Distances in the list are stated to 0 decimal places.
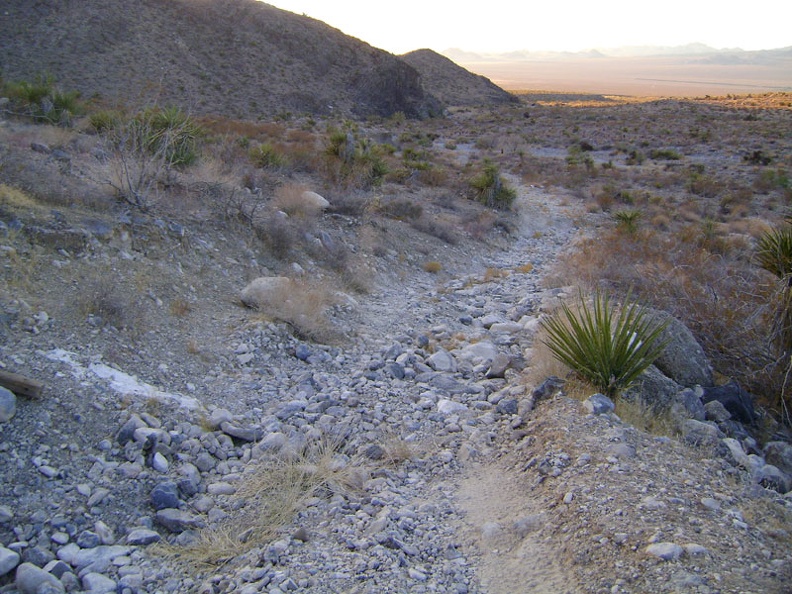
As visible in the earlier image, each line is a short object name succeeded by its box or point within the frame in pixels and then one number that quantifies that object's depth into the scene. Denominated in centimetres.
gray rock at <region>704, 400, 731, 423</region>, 533
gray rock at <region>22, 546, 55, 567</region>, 321
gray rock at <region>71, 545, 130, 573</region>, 327
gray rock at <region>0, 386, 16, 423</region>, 394
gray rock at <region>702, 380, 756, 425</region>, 557
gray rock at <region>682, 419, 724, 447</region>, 460
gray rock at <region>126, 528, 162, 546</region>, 349
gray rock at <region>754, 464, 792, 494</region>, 427
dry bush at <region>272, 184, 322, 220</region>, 940
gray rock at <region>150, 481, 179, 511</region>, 381
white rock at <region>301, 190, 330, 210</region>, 994
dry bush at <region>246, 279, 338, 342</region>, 655
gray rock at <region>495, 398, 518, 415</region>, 516
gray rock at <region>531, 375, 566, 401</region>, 512
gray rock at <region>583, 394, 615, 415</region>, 465
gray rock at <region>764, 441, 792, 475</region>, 482
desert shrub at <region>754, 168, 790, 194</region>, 1978
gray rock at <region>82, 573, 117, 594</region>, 311
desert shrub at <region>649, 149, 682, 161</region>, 2759
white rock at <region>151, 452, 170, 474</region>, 410
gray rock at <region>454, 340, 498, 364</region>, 653
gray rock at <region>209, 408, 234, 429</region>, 475
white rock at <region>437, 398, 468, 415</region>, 527
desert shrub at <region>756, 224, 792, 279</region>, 645
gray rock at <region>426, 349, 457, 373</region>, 629
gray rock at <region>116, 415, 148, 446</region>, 422
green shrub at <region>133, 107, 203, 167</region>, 857
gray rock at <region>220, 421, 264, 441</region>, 466
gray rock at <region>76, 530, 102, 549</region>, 340
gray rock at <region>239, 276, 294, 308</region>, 670
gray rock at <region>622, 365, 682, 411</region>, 516
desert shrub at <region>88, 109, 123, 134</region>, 1038
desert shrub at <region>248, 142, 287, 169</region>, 1202
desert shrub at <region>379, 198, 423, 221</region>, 1175
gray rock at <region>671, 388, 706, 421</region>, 510
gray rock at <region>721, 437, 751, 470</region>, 446
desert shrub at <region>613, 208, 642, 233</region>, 1329
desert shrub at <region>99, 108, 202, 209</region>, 743
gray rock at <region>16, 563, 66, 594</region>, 303
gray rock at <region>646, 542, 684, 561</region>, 306
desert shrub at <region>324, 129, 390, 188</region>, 1248
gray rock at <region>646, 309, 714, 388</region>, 589
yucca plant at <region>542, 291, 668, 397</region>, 509
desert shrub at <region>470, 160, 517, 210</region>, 1462
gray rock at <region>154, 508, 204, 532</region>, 365
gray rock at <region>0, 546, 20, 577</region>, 311
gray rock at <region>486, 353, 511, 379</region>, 605
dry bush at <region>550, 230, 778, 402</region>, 633
